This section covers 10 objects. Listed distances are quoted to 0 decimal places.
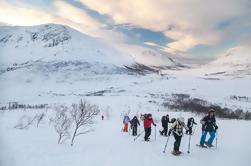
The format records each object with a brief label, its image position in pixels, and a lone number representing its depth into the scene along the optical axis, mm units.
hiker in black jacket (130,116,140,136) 11649
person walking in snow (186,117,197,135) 11974
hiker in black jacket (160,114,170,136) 11296
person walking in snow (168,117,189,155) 7929
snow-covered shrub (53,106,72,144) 9107
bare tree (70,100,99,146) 9888
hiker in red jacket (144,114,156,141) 10080
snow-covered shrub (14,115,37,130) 11377
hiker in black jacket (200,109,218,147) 8721
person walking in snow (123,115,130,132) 13063
